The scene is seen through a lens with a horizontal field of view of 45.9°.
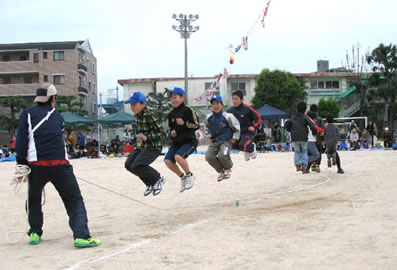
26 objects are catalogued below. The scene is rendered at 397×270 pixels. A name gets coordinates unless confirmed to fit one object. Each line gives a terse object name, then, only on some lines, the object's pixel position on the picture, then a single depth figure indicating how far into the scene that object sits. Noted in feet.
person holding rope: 18.44
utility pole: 131.75
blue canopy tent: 104.22
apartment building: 179.93
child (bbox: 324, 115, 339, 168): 46.32
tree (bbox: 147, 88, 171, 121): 152.37
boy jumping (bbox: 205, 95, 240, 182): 29.89
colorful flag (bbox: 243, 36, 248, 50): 60.45
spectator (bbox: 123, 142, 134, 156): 92.24
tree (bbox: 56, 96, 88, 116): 157.89
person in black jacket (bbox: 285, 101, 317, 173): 40.40
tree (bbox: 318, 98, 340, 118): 160.04
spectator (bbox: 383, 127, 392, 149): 92.79
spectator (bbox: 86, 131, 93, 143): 109.40
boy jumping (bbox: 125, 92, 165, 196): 25.08
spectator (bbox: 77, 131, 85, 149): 96.95
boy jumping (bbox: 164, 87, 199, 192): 26.71
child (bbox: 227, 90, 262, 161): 31.99
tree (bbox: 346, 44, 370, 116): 164.55
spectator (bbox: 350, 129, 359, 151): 95.04
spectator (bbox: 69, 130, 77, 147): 96.68
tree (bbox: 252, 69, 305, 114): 160.53
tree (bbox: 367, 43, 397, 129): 150.20
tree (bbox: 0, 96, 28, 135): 158.10
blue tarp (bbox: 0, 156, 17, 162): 90.95
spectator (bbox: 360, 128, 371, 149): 99.04
